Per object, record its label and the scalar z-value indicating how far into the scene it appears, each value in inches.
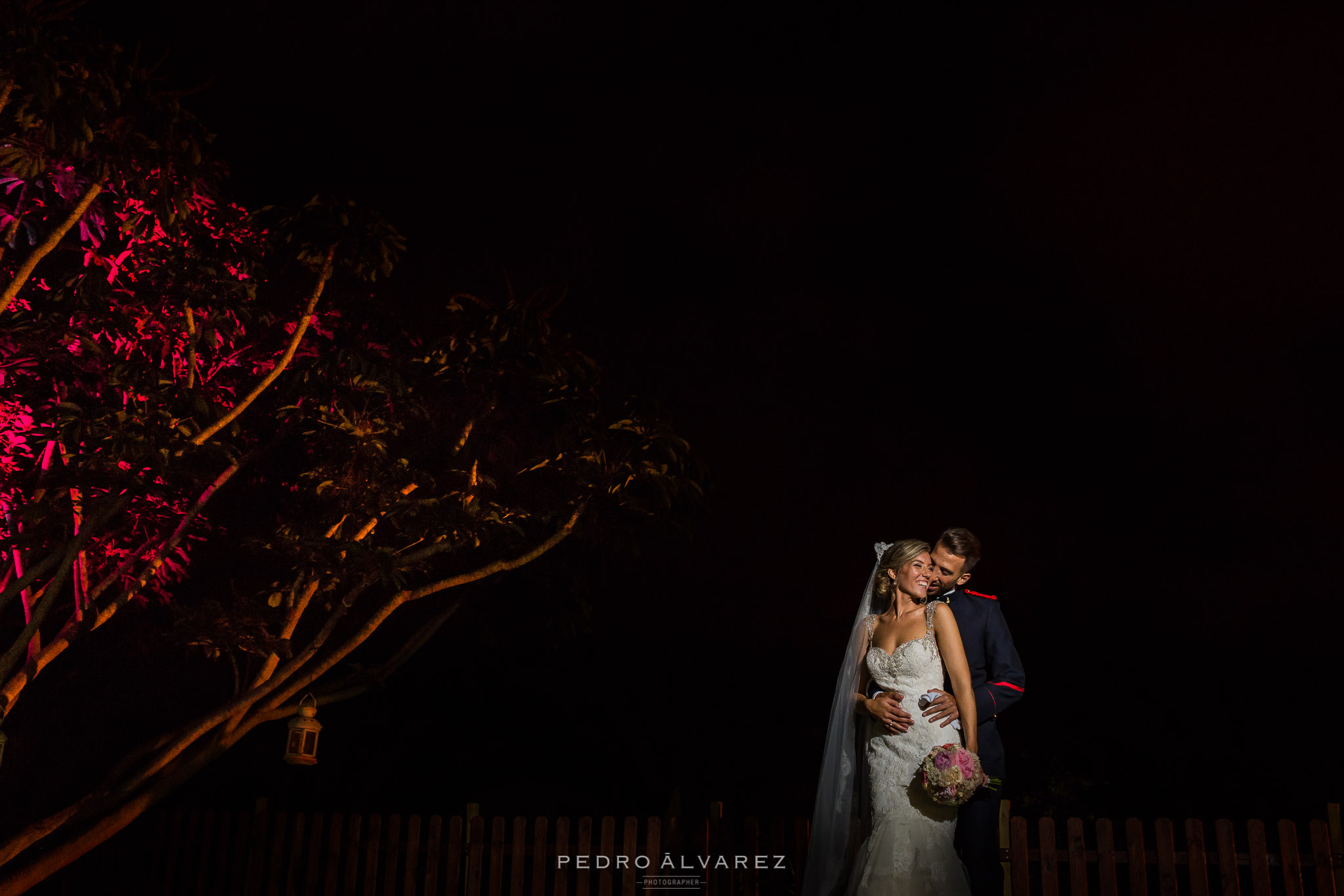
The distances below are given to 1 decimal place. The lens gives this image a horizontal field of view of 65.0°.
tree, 241.3
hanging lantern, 279.4
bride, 183.5
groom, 187.9
